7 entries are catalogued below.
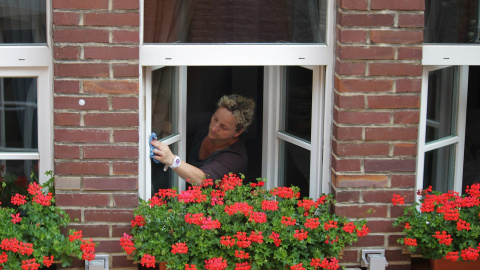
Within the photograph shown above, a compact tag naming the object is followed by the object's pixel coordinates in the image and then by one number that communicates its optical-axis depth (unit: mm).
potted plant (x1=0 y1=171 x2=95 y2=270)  7902
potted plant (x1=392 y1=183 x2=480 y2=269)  8297
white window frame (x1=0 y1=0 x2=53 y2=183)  8352
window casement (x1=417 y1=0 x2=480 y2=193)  8727
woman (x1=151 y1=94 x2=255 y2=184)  9930
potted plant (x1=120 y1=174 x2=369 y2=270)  8055
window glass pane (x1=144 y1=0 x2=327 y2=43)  8484
